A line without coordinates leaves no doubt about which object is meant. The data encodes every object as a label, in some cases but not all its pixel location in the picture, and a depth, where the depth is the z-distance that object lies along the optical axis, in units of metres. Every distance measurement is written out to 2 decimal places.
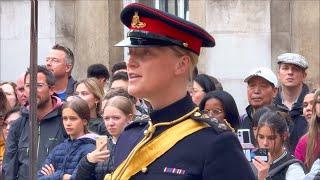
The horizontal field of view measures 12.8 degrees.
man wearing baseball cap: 11.90
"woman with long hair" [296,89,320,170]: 10.54
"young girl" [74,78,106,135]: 11.87
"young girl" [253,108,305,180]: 9.60
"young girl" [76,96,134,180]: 9.52
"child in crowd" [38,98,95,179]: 10.21
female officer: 5.93
